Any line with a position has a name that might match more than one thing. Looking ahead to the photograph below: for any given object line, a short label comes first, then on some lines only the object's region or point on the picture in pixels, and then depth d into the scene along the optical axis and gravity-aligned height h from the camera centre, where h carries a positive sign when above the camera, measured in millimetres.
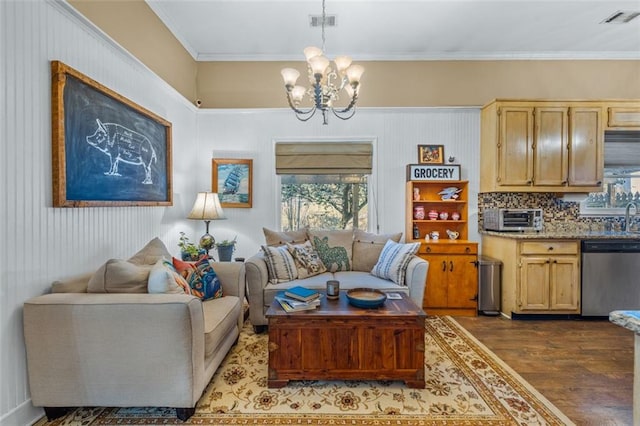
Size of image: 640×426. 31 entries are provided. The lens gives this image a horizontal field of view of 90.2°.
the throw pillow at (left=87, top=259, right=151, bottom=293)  1950 -442
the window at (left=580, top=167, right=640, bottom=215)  4102 +193
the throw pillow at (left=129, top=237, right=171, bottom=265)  2424 -362
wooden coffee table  2188 -951
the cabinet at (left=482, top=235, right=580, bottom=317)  3469 -734
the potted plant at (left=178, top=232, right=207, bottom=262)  3098 -442
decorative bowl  2307 -670
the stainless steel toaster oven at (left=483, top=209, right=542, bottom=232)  3785 -133
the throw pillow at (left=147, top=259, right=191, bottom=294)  1986 -461
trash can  3693 -895
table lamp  3541 -26
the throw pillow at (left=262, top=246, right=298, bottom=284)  3221 -582
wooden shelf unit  3662 -786
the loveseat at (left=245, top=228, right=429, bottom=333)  3070 -590
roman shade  4191 +676
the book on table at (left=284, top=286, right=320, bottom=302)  2350 -645
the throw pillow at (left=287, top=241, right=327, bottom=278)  3369 -555
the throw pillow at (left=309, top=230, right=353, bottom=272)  3643 -449
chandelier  2338 +1006
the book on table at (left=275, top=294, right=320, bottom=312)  2260 -693
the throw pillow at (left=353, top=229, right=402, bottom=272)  3664 -459
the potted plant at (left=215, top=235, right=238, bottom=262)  3736 -497
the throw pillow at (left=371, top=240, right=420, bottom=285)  3188 -542
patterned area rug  1872 -1235
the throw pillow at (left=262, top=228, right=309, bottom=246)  3648 -331
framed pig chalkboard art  1959 +470
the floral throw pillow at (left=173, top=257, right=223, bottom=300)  2580 -567
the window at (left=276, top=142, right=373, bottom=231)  4199 +339
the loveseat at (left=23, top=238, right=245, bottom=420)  1744 -785
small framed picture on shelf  4160 +729
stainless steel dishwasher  3438 -725
